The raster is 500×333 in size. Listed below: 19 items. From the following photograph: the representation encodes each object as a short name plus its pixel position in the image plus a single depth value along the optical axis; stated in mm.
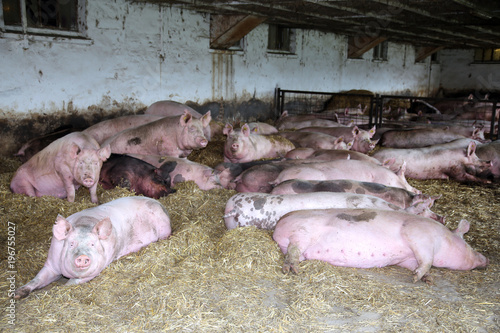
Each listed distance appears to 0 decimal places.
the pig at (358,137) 8547
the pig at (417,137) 9188
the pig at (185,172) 6129
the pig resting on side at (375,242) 3770
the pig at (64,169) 5102
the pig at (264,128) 9519
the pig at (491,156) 7535
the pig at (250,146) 7527
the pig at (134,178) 5613
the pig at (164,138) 7141
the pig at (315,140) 8047
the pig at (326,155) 6750
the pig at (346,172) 5488
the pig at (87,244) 3258
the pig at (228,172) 6199
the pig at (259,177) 5504
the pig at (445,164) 7543
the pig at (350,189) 4797
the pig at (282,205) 4469
